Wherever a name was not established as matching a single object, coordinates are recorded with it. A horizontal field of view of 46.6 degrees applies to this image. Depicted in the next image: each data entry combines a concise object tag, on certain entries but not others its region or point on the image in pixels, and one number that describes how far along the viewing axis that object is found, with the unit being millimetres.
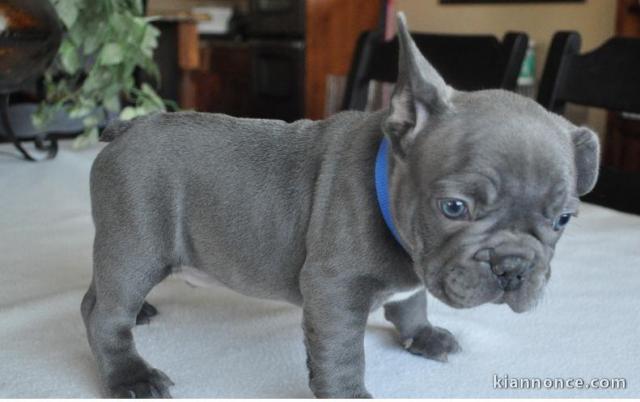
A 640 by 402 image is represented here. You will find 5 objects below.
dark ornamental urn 1373
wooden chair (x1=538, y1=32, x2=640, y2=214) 1415
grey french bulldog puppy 723
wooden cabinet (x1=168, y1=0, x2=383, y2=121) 3758
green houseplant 1924
